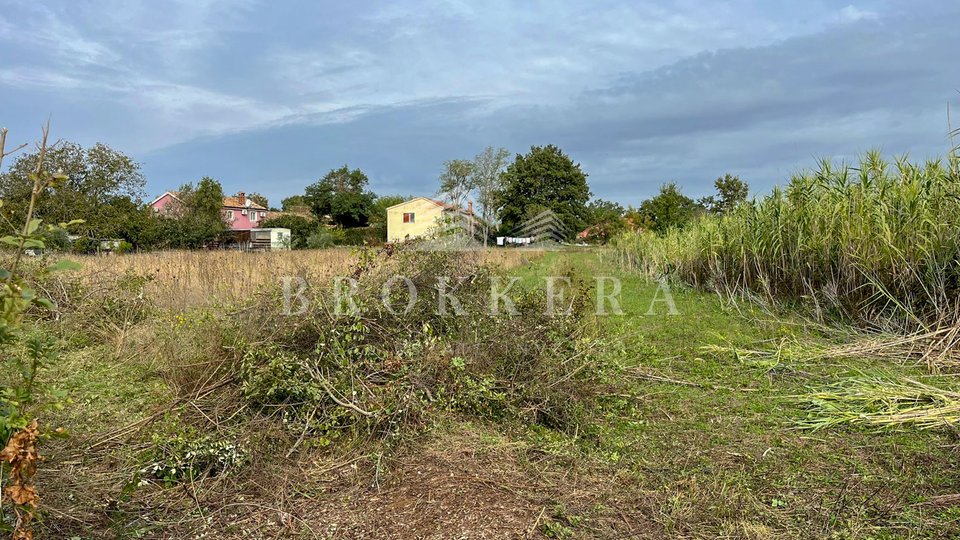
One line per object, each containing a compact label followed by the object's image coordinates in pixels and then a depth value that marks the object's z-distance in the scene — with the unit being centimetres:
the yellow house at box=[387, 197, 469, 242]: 4844
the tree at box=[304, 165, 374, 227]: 5331
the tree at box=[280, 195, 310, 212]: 6556
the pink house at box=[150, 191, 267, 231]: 4621
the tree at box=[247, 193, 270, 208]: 6435
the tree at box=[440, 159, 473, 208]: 5225
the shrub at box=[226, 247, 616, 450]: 311
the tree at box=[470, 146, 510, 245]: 5166
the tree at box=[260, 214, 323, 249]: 3845
